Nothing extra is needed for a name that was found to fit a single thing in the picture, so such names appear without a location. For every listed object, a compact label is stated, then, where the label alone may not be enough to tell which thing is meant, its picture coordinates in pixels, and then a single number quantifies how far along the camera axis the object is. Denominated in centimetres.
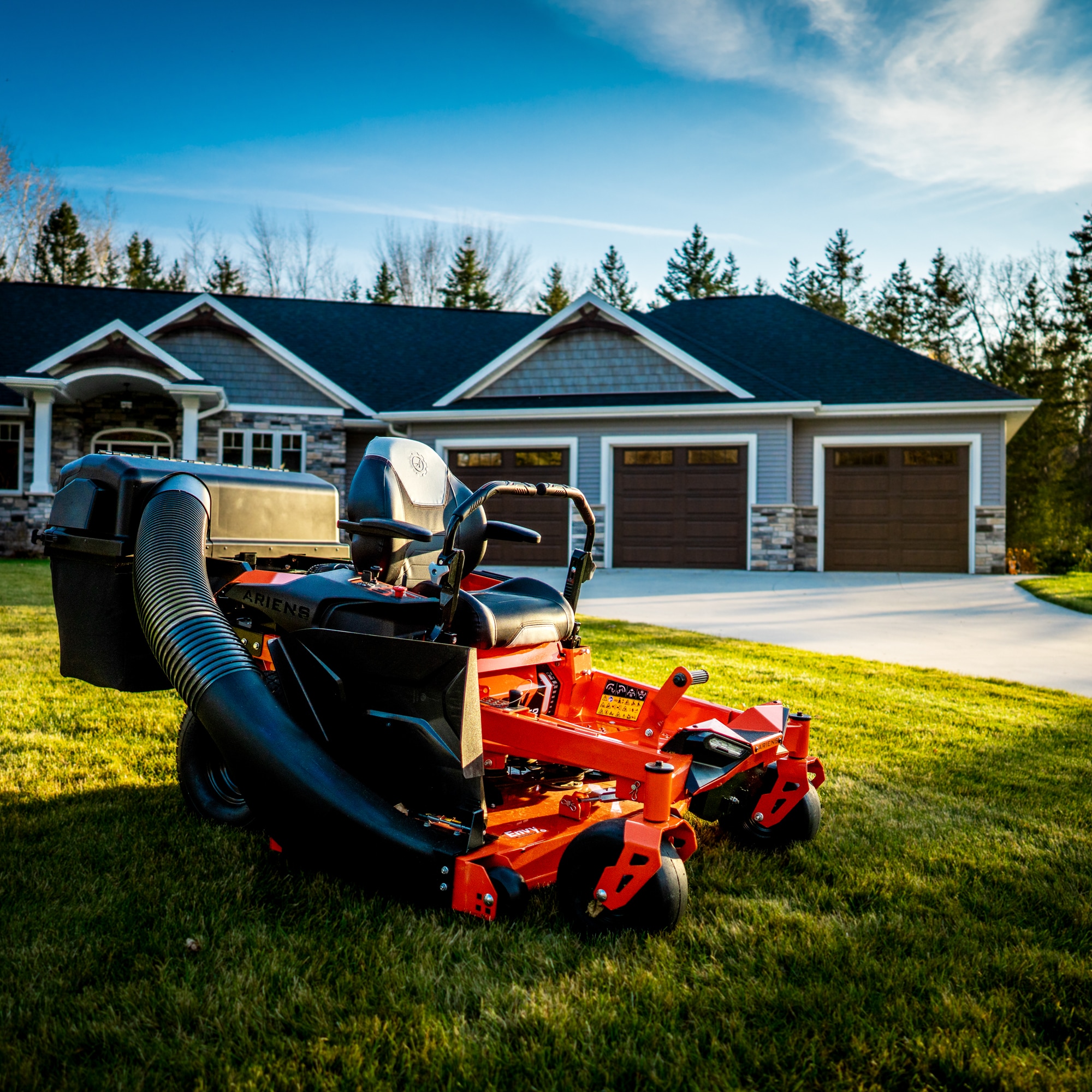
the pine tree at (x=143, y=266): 3825
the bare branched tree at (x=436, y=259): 3925
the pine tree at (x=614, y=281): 4088
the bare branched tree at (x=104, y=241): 3749
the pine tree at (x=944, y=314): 3359
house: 1492
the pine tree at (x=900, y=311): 3478
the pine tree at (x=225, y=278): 3881
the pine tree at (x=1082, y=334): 2789
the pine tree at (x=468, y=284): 3766
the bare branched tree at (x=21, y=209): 3122
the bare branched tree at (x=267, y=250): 3847
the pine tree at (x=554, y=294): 3759
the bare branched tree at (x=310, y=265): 3869
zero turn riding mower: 227
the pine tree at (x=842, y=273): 3997
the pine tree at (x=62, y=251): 3416
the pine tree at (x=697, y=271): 3994
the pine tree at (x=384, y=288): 3903
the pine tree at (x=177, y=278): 3884
